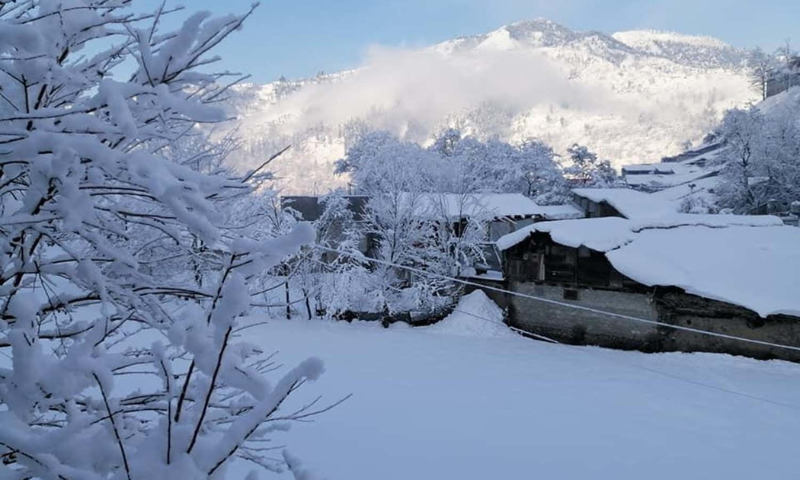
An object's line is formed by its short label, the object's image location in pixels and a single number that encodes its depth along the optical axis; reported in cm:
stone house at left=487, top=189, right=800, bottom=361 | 1514
